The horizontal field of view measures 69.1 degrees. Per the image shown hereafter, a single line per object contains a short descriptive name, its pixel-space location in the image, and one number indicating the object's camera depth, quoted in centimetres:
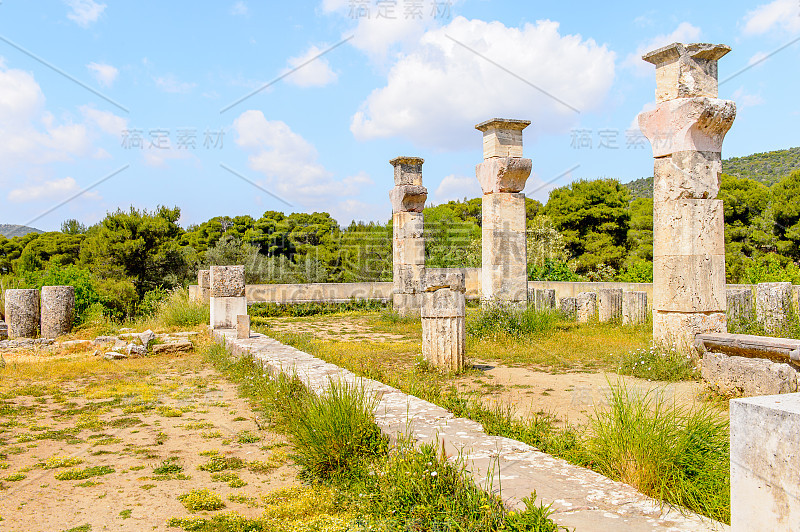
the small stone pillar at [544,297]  1369
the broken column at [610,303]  1266
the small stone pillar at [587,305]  1343
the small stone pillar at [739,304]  929
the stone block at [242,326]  1040
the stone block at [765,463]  189
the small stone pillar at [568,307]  1342
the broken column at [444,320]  816
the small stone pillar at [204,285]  1446
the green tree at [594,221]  3064
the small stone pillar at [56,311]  1238
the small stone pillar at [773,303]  908
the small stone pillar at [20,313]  1227
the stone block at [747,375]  573
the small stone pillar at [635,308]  1193
